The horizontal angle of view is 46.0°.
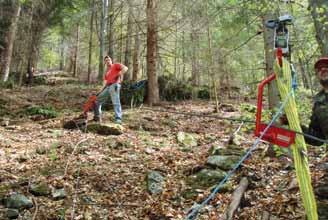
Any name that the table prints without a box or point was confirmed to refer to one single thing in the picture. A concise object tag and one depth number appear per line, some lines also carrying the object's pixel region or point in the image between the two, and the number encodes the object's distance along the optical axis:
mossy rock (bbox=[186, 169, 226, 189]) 5.69
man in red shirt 9.22
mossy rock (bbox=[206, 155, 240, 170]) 6.04
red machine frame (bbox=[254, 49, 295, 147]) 2.69
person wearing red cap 3.44
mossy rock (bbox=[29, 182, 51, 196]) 5.55
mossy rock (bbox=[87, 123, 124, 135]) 8.61
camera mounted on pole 2.77
